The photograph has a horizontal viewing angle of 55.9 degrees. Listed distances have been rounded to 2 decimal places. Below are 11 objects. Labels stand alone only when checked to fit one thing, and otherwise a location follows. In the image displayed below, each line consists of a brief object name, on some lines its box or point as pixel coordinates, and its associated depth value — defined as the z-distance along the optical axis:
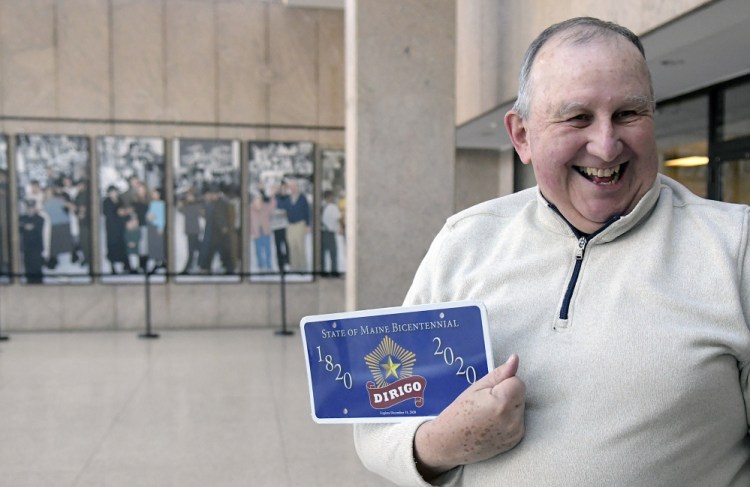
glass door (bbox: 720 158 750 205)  5.94
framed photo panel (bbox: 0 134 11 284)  11.41
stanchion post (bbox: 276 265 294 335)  11.33
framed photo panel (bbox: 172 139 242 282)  11.95
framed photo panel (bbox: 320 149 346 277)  12.32
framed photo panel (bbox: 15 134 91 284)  11.50
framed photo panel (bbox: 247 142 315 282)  12.16
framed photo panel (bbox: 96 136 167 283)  11.74
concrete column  6.12
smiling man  1.12
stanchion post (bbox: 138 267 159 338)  11.06
